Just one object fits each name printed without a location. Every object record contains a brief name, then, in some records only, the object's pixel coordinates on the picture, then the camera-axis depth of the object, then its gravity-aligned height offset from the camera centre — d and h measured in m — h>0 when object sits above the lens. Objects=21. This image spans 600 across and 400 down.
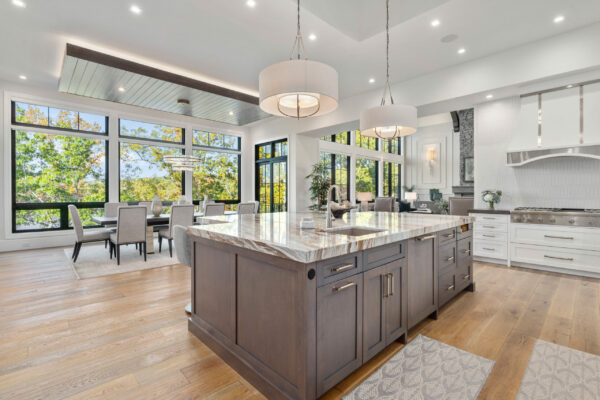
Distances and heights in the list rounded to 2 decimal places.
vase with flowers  4.54 +0.04
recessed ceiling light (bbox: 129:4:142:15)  3.32 +2.31
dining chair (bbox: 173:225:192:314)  2.43 -0.40
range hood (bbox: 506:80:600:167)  3.69 +1.06
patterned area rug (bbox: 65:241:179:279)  3.99 -1.03
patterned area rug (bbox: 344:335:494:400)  1.54 -1.08
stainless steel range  3.57 -0.23
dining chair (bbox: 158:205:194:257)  4.73 -0.33
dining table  4.81 -0.43
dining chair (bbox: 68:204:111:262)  4.40 -0.59
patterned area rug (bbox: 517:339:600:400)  1.55 -1.08
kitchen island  1.38 -0.58
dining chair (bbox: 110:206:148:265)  4.31 -0.45
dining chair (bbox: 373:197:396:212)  7.21 -0.13
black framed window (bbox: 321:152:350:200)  8.80 +0.99
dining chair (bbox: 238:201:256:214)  5.96 -0.20
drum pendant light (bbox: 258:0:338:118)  1.96 +0.87
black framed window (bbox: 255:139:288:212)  8.01 +0.72
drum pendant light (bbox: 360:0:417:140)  2.75 +0.83
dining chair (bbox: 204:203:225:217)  5.25 -0.20
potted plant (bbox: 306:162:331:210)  7.33 +0.40
